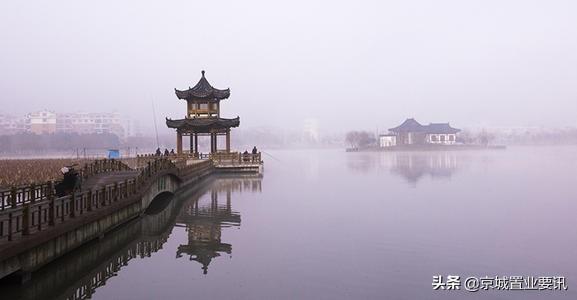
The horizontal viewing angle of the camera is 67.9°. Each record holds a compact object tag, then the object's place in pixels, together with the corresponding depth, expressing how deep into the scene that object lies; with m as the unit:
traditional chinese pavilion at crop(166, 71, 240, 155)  44.07
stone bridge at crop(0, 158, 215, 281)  9.46
